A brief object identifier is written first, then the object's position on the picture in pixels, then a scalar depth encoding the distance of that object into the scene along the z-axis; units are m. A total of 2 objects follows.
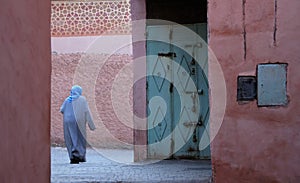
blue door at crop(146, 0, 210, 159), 13.58
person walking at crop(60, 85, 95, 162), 15.95
